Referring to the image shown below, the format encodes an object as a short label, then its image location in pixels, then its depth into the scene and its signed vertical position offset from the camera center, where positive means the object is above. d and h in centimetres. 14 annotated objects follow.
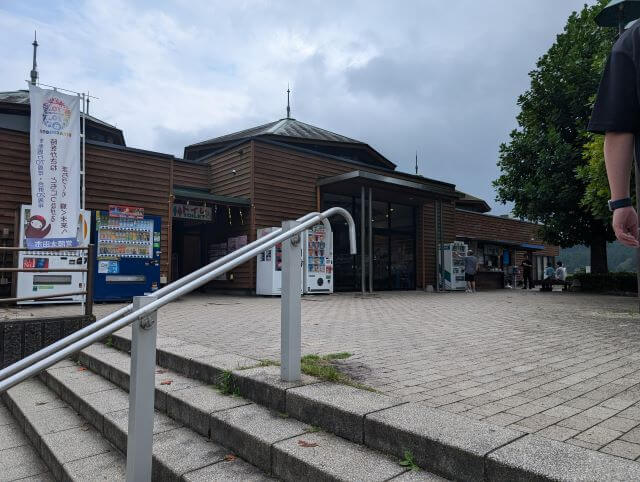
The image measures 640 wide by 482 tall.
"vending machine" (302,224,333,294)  1273 +16
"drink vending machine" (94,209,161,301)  979 +29
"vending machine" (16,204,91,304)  888 +3
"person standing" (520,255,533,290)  2053 -39
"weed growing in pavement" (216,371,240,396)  312 -81
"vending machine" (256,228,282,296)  1206 -16
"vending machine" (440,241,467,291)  1702 -6
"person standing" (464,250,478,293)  1673 -11
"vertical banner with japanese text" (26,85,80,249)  873 +192
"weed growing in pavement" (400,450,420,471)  200 -87
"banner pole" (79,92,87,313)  936 +212
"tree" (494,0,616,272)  1517 +424
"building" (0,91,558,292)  1075 +214
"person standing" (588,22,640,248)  159 +51
